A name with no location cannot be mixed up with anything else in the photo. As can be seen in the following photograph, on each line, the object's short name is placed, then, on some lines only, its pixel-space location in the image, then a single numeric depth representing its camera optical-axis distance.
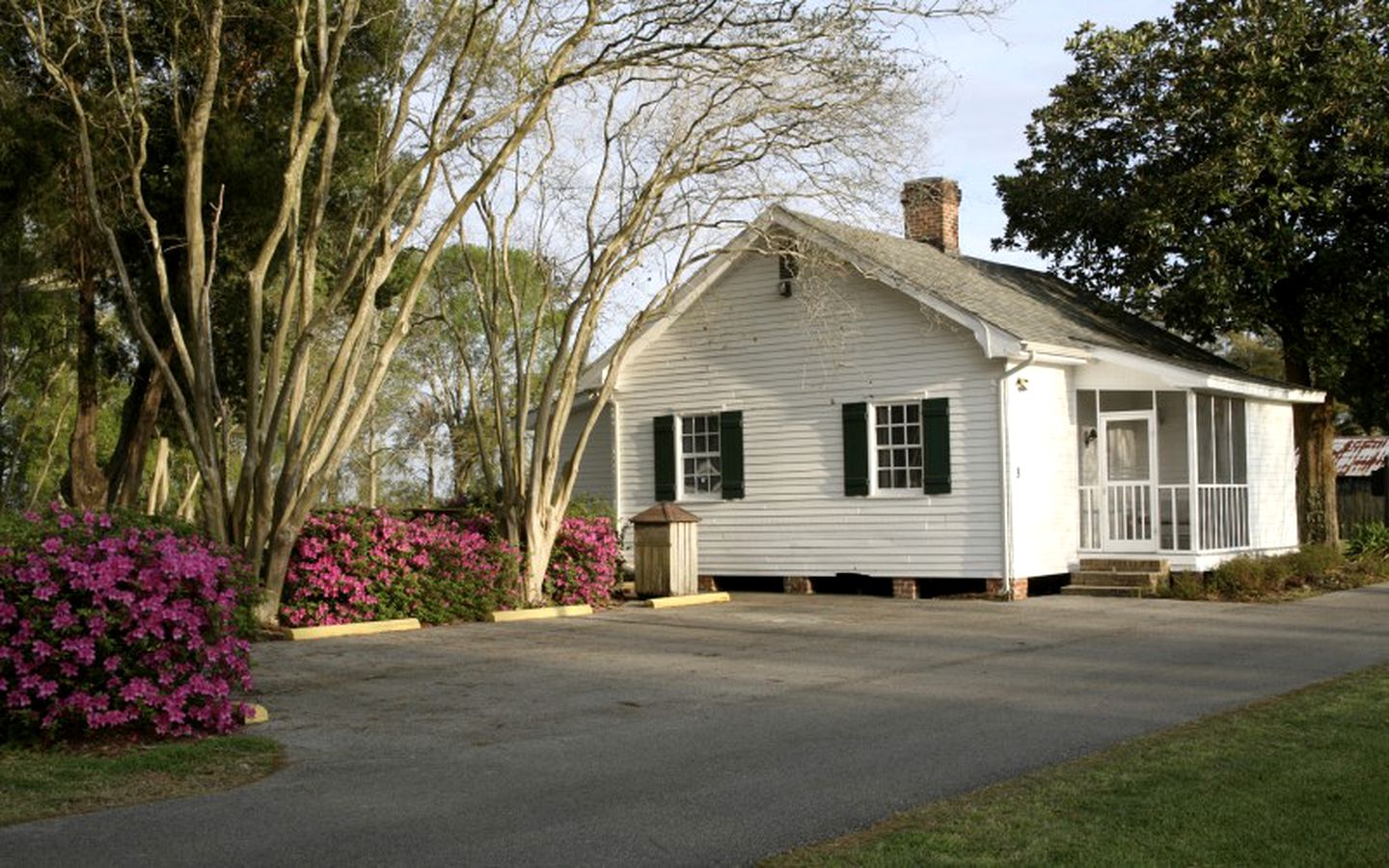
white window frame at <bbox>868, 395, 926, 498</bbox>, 19.94
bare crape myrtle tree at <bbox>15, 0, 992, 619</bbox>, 15.41
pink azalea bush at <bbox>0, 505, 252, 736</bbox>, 8.48
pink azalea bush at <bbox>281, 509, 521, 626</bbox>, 15.34
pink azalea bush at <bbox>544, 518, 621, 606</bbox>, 18.44
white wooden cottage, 19.36
